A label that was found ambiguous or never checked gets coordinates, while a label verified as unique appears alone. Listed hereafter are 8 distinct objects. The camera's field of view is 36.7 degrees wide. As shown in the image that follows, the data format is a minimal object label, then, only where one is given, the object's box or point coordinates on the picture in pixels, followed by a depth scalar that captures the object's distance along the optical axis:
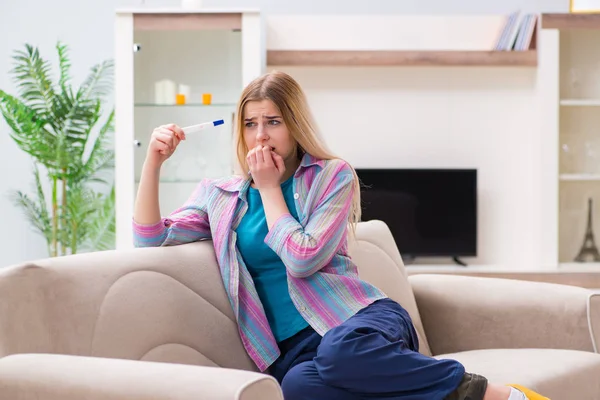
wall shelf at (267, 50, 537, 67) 5.05
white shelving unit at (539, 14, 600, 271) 5.02
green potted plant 5.00
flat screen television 5.14
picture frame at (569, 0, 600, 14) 4.96
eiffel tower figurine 5.15
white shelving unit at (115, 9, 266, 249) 4.84
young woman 1.85
